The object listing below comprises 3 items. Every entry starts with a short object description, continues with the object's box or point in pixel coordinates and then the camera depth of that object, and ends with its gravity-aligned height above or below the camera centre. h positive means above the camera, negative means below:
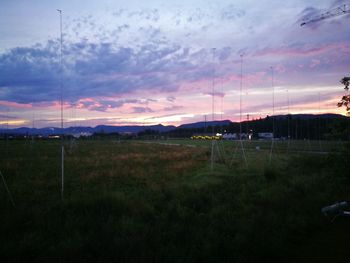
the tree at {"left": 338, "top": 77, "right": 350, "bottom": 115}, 12.15 +1.23
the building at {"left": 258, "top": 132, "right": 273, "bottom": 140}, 132.05 -1.49
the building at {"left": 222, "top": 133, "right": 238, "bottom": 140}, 146.05 -1.97
